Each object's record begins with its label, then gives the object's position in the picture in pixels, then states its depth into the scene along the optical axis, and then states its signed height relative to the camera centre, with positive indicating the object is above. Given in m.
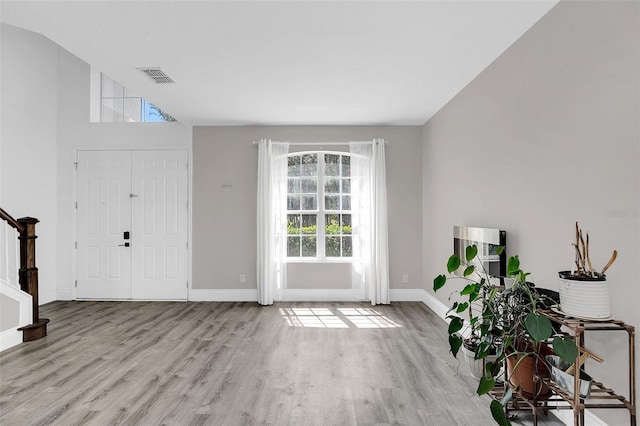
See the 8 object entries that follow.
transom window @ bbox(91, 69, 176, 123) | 5.85 +1.81
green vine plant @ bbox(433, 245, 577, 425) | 1.70 -0.59
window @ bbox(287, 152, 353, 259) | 5.66 +0.14
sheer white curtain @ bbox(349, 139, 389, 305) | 5.35 -0.08
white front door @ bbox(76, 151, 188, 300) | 5.59 -0.16
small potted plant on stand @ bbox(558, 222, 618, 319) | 1.76 -0.40
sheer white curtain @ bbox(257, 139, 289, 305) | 5.33 -0.05
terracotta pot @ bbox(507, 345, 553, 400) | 2.01 -0.92
